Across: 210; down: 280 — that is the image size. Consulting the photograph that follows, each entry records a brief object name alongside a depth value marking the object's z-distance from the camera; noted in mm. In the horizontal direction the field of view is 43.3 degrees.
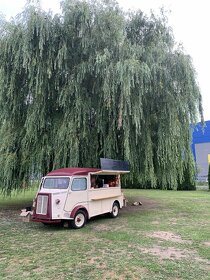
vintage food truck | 7074
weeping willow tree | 8164
